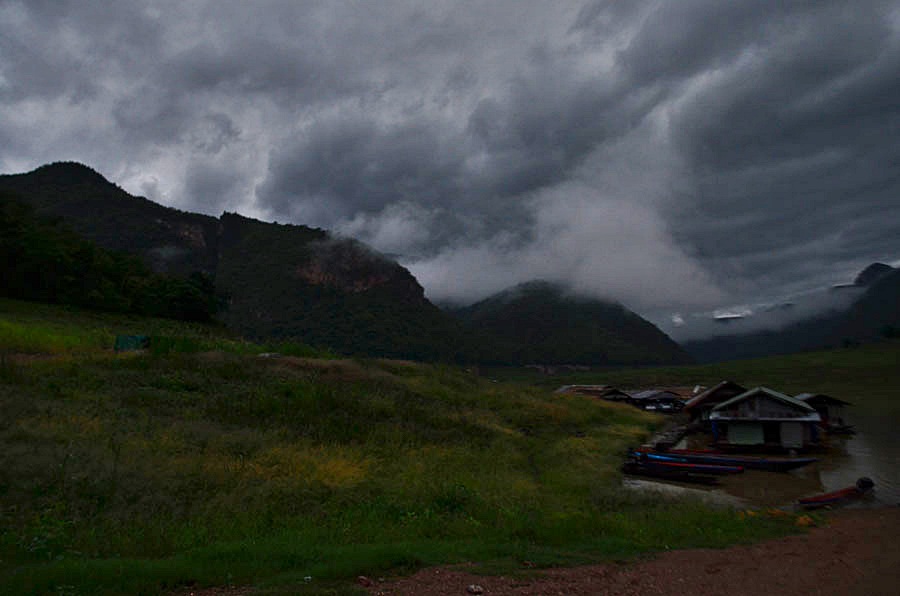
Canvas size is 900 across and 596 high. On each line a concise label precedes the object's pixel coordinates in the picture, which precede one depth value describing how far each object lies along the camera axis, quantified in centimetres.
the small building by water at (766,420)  3478
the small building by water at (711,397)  4541
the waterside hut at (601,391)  7319
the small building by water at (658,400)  7024
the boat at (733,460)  2786
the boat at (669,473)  2538
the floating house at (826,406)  4266
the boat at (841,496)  1912
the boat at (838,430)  4119
